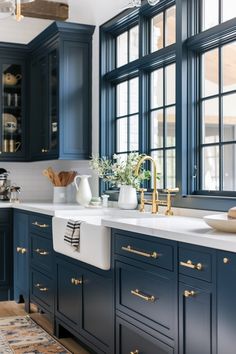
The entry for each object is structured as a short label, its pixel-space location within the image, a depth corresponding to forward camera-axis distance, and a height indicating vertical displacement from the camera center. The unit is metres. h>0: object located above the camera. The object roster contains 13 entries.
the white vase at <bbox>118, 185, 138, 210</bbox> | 4.20 -0.15
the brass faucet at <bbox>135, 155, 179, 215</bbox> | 3.61 -0.16
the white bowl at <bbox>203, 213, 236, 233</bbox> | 2.35 -0.20
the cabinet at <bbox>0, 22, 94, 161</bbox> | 5.01 +0.81
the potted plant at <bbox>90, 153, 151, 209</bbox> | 4.19 +0.00
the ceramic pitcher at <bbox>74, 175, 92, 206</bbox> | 4.79 -0.13
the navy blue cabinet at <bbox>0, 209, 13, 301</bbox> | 5.26 -0.75
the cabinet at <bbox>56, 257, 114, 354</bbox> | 3.17 -0.81
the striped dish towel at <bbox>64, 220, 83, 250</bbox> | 3.46 -0.35
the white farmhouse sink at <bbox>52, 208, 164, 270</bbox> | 3.15 -0.35
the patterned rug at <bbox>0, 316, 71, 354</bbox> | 3.72 -1.17
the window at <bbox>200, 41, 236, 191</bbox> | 3.40 +0.39
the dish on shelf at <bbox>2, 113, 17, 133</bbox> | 5.65 +0.58
